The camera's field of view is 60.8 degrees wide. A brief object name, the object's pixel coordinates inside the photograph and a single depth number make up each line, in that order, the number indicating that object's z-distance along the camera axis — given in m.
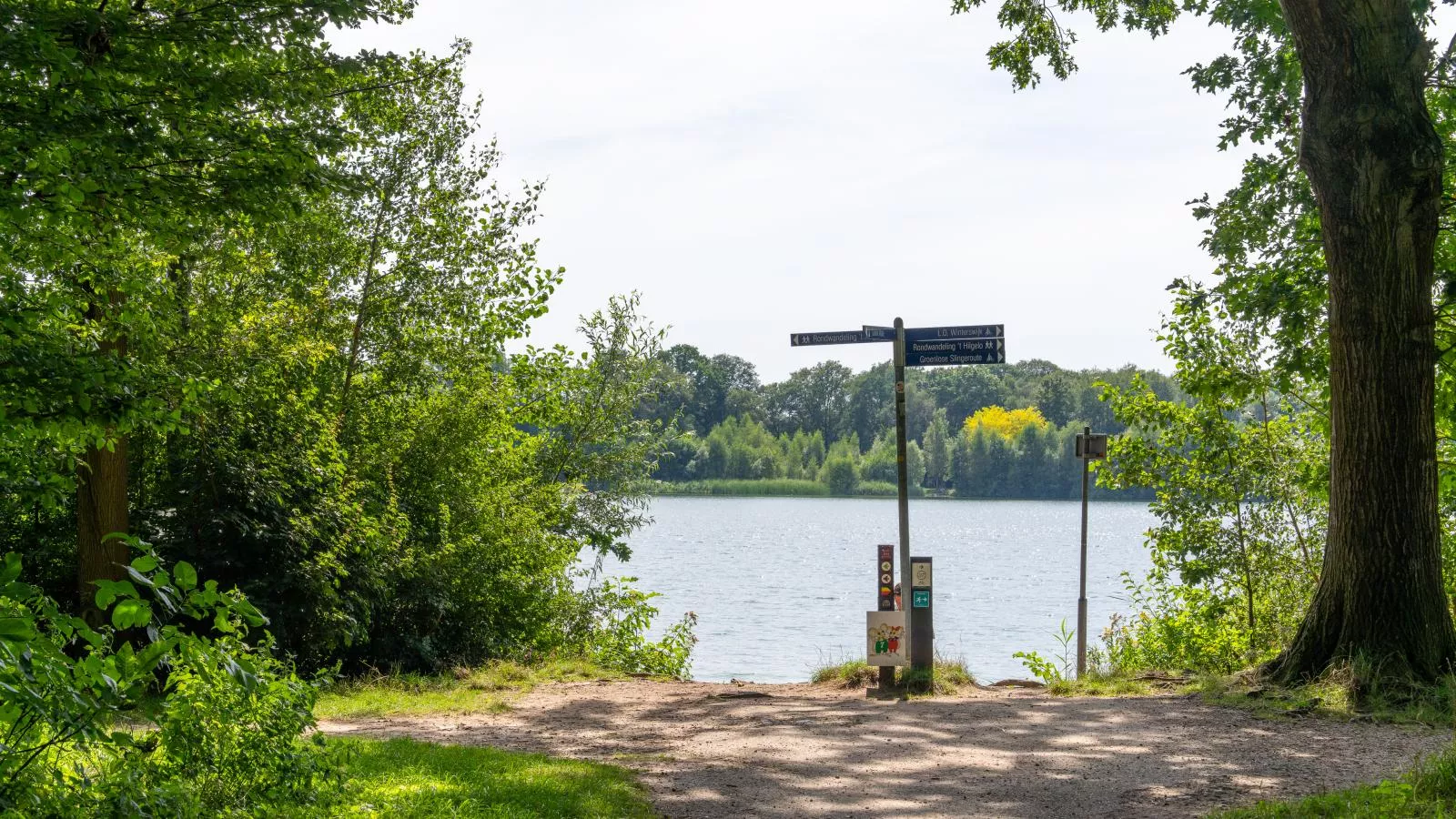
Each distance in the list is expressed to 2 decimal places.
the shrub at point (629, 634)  16.92
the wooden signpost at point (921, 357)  11.22
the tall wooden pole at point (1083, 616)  14.53
